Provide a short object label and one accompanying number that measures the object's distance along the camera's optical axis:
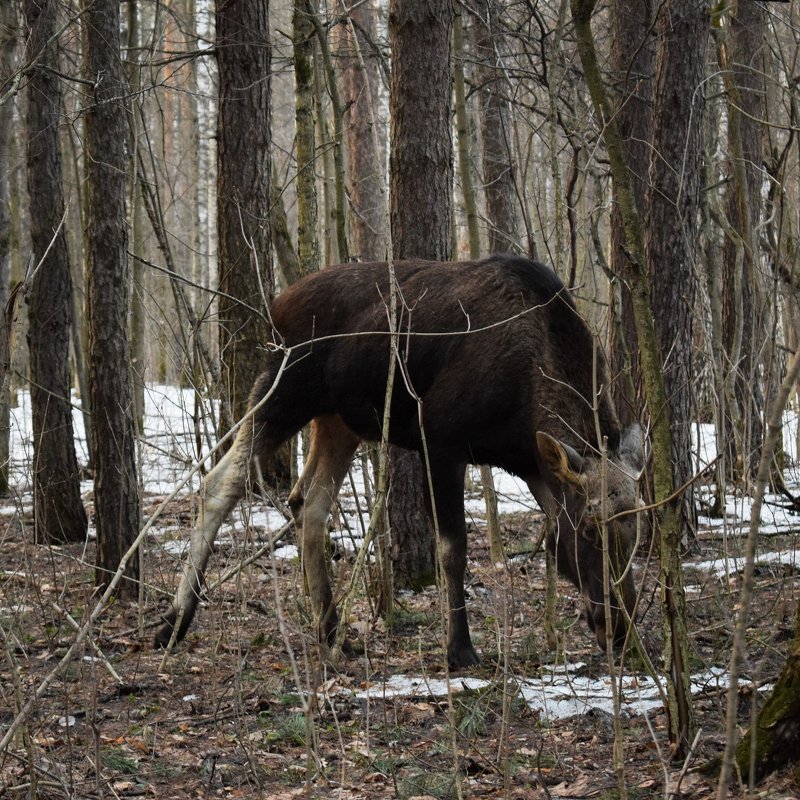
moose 11.57
